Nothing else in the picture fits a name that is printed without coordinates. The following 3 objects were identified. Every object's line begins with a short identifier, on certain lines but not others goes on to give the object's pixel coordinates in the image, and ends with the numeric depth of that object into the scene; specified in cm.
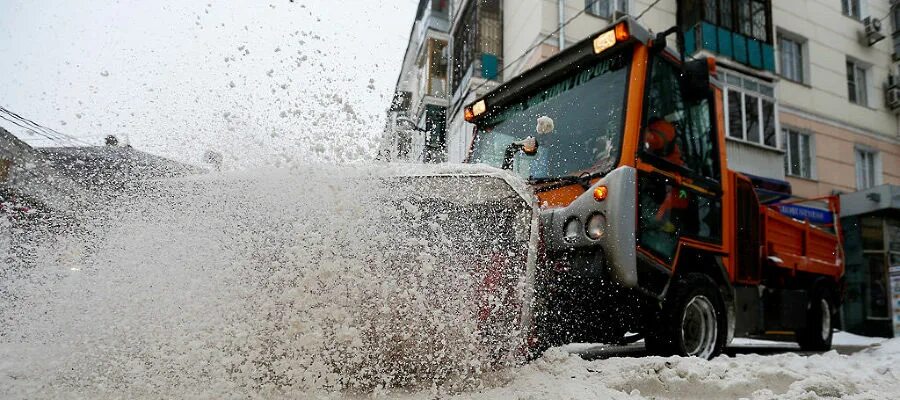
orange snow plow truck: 327
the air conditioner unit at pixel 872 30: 1703
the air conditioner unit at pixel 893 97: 1725
